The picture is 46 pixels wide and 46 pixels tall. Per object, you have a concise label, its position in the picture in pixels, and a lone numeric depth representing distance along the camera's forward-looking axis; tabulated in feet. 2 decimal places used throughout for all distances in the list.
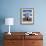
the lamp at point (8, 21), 8.08
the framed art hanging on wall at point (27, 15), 8.85
